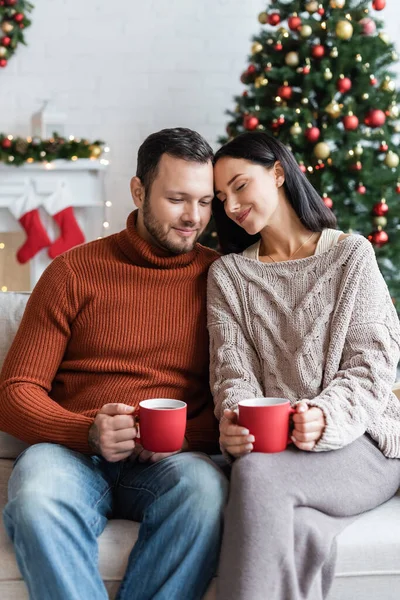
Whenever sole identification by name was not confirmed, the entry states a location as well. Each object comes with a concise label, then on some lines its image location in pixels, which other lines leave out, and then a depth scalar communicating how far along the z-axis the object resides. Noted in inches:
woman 54.8
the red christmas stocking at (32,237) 164.7
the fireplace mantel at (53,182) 162.9
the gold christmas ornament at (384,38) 134.9
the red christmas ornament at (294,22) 133.9
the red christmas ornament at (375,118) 133.0
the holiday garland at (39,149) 158.6
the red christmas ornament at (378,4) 134.8
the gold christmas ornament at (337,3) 134.3
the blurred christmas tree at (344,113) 133.3
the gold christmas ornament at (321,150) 132.1
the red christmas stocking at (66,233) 165.1
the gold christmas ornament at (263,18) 140.3
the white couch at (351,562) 56.6
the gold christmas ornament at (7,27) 172.4
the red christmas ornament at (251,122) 135.9
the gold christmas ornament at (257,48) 140.9
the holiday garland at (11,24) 172.6
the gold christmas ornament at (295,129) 132.4
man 55.6
